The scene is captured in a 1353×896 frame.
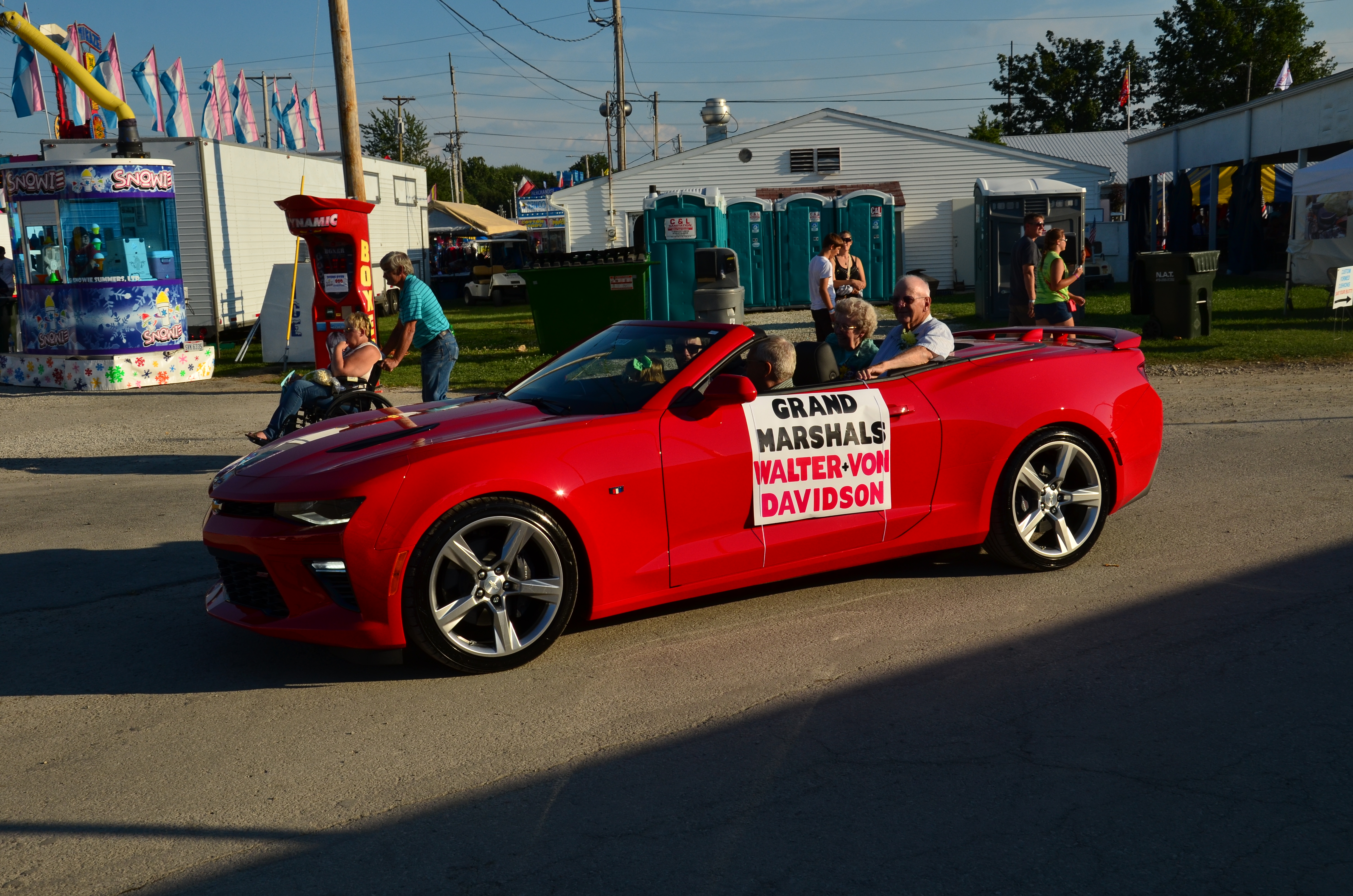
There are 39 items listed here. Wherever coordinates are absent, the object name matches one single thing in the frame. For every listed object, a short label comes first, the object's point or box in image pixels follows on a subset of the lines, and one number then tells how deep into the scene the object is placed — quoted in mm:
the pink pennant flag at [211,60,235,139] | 31547
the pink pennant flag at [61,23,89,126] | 21891
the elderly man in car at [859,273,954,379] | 5590
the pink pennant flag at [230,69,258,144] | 33719
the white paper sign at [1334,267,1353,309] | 14773
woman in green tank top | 11266
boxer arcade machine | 13242
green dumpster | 16203
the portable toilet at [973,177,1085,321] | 21344
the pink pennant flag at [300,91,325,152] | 38625
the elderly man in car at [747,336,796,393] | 5176
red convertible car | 4332
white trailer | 19984
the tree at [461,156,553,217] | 131000
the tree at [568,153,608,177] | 119438
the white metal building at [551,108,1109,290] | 32562
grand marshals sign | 4984
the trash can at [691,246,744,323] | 17625
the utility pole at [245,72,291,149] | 45719
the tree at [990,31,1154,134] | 75062
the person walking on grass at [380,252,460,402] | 8633
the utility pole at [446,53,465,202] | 91188
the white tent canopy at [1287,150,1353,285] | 20750
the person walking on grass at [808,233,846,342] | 11672
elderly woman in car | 6152
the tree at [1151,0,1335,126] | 58094
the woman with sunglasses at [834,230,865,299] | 11539
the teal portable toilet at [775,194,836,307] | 26391
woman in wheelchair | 7984
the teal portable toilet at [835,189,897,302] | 26672
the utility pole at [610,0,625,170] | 37188
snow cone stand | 15242
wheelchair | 7410
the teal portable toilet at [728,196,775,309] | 25906
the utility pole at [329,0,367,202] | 15289
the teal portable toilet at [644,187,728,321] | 20891
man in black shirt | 11305
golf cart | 30609
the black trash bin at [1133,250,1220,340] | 15508
